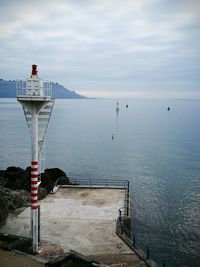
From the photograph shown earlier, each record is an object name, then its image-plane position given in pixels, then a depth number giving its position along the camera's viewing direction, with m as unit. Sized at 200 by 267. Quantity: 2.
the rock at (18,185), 17.46
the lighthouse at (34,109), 13.52
